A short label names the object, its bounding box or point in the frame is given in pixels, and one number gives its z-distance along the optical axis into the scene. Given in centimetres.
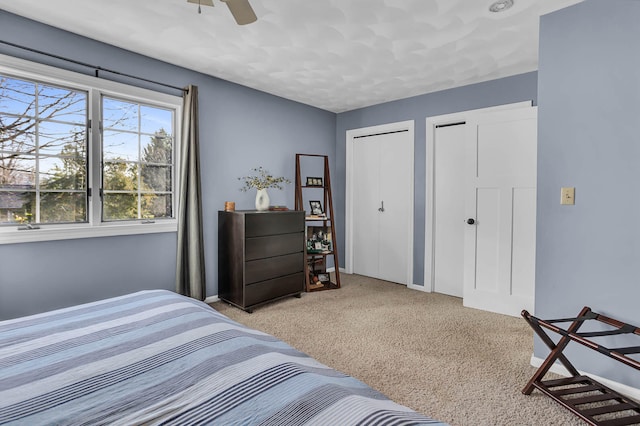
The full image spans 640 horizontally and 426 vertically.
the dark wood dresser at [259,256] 326
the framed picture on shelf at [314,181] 440
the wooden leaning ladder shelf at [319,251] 412
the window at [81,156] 241
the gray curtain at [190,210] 319
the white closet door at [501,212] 310
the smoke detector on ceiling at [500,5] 216
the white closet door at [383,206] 431
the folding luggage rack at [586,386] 164
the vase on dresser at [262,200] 365
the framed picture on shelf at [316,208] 442
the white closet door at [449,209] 384
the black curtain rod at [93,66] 234
